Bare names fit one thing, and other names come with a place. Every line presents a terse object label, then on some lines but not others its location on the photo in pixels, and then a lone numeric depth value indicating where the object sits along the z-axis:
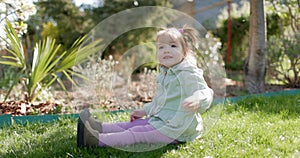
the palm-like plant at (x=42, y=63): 3.64
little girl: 2.22
